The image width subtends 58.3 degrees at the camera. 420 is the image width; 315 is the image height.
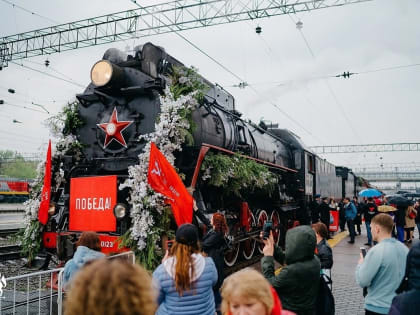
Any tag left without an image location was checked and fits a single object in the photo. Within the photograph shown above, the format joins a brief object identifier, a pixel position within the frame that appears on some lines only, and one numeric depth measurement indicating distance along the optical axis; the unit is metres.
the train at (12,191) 33.97
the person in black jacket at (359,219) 14.23
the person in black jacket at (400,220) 9.65
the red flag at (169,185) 5.20
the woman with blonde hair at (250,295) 1.88
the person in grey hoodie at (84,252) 3.50
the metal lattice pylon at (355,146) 48.80
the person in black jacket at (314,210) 13.22
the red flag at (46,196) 5.91
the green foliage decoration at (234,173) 6.29
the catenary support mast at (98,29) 12.48
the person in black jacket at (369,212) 11.27
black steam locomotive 5.64
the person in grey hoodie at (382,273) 3.11
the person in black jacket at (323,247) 4.05
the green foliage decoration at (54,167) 6.05
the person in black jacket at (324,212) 12.91
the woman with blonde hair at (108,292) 1.34
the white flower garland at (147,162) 5.28
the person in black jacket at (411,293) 2.23
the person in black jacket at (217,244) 4.29
